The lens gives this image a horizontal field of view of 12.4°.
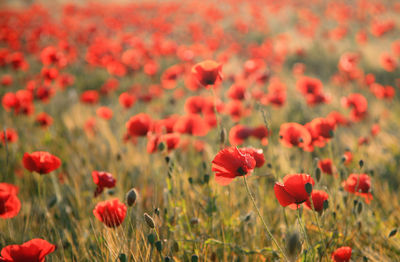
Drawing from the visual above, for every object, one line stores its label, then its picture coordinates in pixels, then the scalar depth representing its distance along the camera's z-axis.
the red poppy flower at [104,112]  4.28
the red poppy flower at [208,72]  3.20
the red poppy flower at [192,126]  3.35
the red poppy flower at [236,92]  3.77
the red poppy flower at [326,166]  3.22
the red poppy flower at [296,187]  2.98
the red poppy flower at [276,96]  3.86
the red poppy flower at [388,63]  5.43
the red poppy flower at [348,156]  3.31
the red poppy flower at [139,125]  3.34
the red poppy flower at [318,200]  3.05
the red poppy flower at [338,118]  3.52
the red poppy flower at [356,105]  3.53
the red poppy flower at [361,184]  3.14
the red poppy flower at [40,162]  3.12
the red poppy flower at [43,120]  3.97
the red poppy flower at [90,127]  4.23
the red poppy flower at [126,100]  4.39
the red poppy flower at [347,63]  4.87
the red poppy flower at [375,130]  3.51
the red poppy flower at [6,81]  5.24
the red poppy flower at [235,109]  3.75
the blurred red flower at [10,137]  3.43
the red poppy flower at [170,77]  5.22
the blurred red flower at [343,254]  3.01
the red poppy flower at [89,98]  4.96
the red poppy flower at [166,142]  3.26
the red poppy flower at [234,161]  3.00
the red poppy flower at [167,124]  3.38
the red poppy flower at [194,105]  3.53
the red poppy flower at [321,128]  3.21
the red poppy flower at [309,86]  3.55
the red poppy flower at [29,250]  2.99
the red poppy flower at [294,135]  3.18
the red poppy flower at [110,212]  3.06
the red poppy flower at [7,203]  3.08
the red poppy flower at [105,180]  3.12
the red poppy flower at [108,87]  6.01
